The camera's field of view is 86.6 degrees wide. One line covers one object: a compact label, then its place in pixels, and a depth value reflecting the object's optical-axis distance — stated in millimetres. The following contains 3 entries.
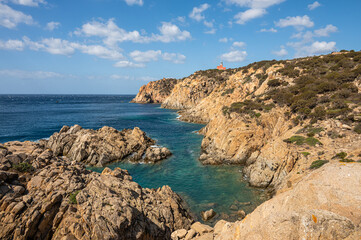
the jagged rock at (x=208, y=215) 18780
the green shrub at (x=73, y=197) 12812
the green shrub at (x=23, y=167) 13914
